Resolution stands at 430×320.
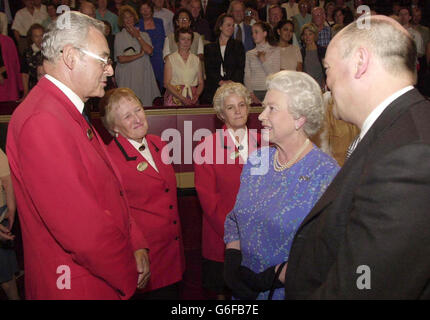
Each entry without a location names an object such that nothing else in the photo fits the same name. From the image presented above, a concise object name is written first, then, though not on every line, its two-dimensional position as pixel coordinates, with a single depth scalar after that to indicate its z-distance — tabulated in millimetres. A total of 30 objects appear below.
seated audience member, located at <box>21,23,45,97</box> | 5457
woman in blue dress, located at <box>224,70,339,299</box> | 1769
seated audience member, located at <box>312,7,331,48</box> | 7002
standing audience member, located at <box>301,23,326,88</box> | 6375
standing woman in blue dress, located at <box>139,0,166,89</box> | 6287
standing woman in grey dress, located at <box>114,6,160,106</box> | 5965
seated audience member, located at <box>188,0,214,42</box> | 6956
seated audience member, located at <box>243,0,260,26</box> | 6892
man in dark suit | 975
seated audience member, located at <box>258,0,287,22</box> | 7648
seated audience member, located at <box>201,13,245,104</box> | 5840
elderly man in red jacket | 1470
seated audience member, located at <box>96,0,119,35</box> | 6613
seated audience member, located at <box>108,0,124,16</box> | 7318
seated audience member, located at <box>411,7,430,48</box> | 7616
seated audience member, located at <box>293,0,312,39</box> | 7762
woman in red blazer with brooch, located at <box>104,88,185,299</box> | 2508
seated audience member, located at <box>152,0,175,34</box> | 6688
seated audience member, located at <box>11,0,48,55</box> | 6762
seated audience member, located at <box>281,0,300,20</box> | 7996
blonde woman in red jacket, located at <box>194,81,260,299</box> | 2693
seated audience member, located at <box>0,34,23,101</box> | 5582
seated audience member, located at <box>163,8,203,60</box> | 5996
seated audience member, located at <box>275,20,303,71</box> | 6234
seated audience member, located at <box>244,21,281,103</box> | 5957
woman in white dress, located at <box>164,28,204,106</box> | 5660
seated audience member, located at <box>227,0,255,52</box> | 6445
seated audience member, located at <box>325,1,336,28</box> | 7944
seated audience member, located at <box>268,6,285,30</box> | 7121
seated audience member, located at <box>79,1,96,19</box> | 5824
